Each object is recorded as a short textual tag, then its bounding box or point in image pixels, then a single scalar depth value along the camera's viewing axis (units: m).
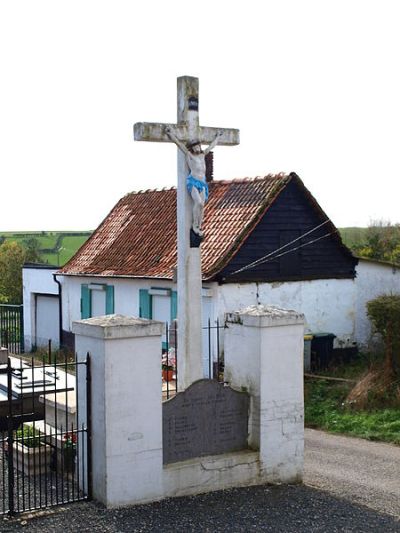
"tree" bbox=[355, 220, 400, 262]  30.99
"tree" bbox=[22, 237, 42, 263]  44.08
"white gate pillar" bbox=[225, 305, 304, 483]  9.88
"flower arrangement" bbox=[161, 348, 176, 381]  15.45
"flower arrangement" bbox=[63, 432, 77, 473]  9.65
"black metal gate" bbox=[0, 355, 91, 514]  8.85
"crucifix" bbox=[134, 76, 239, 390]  10.16
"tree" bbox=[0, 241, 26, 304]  36.78
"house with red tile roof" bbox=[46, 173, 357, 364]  18.41
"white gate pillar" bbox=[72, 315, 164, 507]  8.65
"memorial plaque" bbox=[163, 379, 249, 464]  9.36
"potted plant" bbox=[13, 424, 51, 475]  9.88
